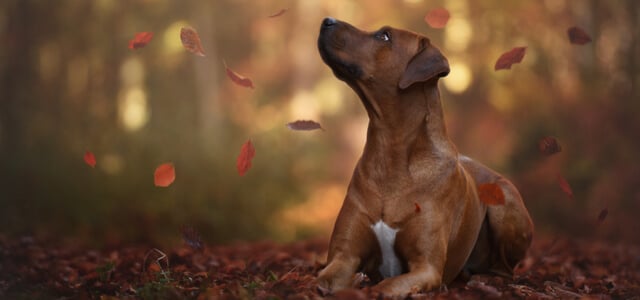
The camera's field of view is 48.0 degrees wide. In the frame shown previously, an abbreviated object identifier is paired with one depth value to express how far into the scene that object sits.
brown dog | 4.28
